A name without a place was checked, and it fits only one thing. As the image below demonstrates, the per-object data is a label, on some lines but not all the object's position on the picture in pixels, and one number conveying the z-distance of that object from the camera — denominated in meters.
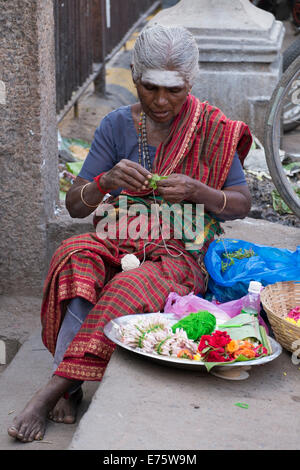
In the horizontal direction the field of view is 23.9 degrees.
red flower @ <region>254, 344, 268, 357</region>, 2.51
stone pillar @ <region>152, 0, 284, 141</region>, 5.65
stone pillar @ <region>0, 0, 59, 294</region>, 3.58
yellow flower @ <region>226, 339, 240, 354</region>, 2.46
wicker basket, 2.61
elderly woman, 2.65
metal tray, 2.42
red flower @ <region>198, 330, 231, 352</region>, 2.46
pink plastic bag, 2.75
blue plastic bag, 3.01
